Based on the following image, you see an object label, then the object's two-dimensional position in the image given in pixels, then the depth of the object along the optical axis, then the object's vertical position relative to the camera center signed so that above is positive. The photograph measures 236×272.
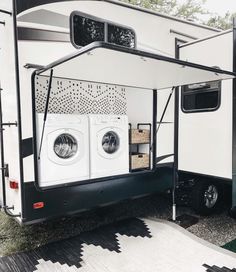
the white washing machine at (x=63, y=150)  2.63 -0.30
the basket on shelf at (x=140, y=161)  3.43 -0.53
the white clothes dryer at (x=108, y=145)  2.97 -0.29
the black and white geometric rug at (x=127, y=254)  2.63 -1.45
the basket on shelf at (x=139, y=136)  3.38 -0.20
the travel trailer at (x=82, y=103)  2.51 +0.21
